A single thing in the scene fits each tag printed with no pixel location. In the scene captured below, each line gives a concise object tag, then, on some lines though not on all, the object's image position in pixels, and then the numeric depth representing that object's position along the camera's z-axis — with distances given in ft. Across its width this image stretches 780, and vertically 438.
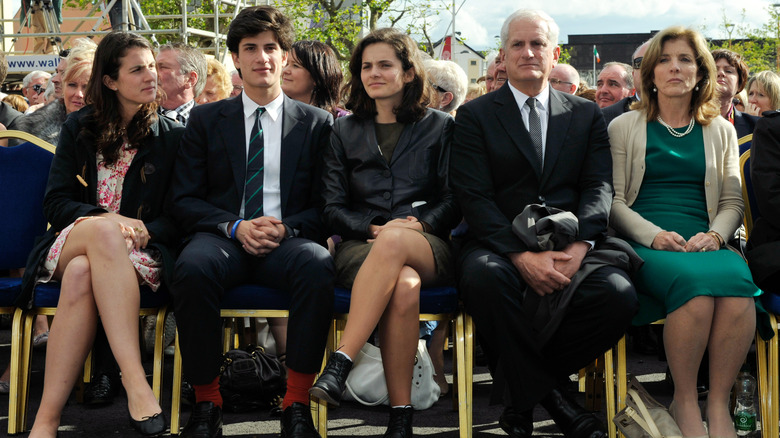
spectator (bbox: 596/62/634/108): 43.57
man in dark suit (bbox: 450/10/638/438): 22.56
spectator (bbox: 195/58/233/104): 40.47
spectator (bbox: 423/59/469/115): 36.76
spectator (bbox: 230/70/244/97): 47.83
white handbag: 27.50
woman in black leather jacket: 22.84
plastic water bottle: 24.12
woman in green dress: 22.21
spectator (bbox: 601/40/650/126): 32.19
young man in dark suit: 22.89
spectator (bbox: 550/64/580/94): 42.96
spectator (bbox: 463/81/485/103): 49.89
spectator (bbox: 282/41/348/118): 33.50
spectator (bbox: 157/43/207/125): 34.99
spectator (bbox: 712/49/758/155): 34.35
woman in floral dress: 22.90
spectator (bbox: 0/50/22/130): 40.09
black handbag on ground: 26.86
